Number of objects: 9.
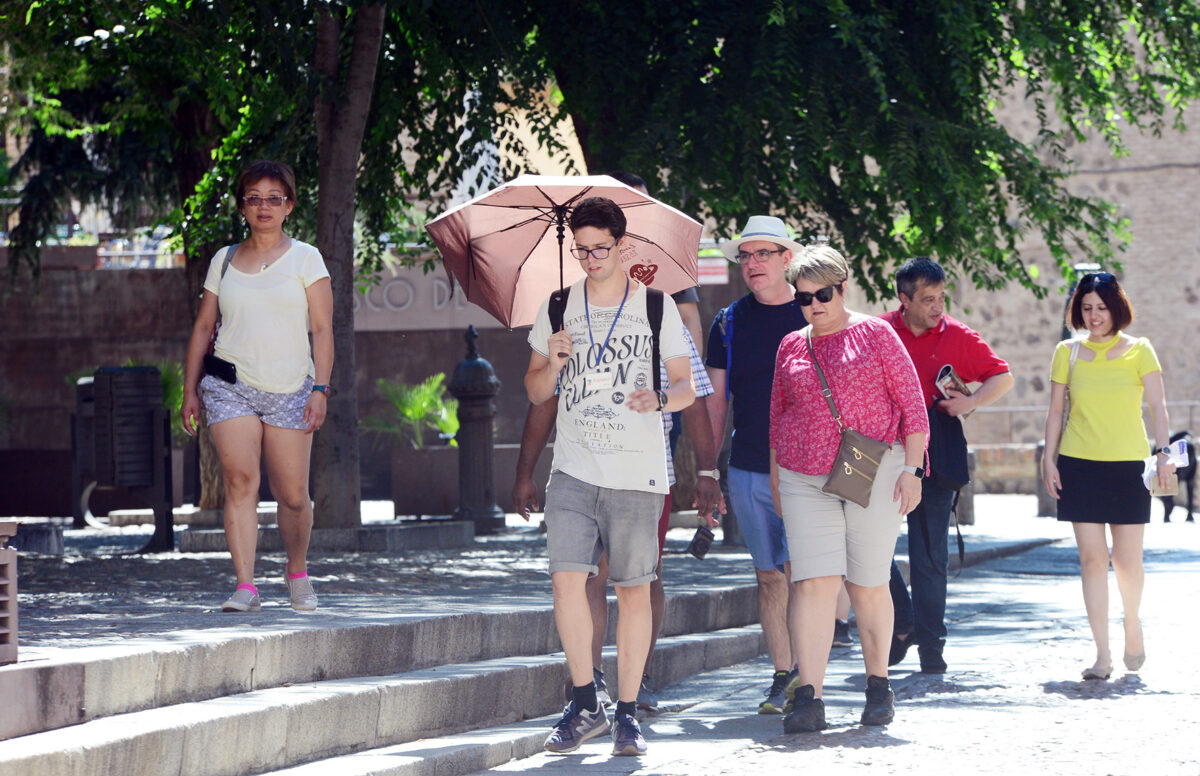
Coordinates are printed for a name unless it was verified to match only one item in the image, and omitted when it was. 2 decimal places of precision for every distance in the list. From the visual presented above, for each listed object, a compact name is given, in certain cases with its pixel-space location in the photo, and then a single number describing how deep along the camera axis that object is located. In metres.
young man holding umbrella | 11.34
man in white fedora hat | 13.32
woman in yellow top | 14.76
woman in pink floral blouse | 12.18
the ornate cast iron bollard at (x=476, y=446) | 31.37
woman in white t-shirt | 13.36
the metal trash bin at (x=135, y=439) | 24.19
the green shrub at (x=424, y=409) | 38.97
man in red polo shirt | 14.85
